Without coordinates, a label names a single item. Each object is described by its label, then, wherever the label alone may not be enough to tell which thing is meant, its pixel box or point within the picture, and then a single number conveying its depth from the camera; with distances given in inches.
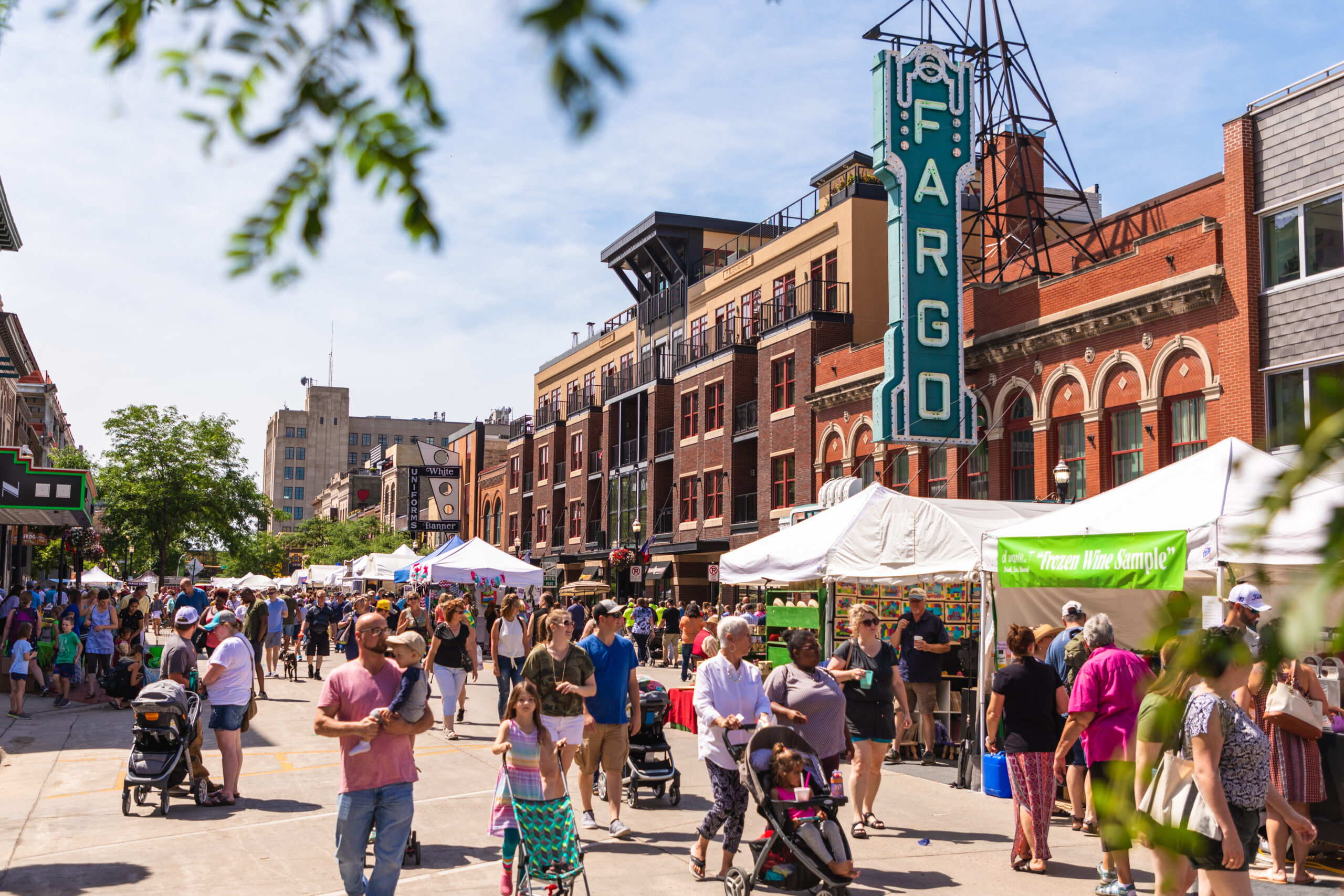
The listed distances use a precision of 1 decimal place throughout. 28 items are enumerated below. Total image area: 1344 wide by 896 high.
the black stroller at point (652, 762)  456.4
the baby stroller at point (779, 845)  297.1
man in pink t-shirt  270.2
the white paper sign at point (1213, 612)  367.2
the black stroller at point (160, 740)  422.3
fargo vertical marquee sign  1103.6
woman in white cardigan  332.8
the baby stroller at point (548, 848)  293.4
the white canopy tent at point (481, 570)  971.3
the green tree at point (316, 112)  68.6
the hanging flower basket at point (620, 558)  1686.8
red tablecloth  639.8
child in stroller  296.5
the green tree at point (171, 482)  1863.9
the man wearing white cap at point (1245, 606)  347.9
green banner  407.5
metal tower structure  1222.3
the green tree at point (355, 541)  3289.9
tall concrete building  6476.4
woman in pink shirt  335.6
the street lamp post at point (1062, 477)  893.8
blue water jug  475.5
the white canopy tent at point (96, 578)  1758.1
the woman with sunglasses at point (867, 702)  404.2
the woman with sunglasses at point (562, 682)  360.8
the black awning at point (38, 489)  842.2
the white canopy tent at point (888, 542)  577.3
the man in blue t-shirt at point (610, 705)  395.5
